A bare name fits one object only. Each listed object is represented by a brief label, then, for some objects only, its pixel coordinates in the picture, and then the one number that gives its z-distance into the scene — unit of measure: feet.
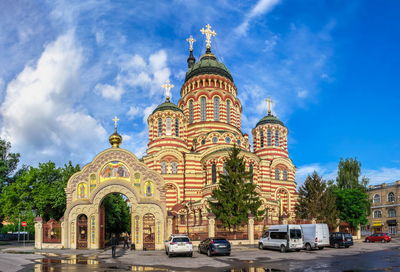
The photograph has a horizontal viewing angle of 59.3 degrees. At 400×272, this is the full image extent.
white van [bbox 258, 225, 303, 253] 87.25
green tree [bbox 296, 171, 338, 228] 136.05
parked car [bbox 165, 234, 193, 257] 78.18
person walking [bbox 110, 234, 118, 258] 80.10
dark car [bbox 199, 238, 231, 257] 78.95
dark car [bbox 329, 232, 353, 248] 102.03
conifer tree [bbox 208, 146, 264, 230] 108.47
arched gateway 102.12
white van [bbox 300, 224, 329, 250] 92.55
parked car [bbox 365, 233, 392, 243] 128.98
